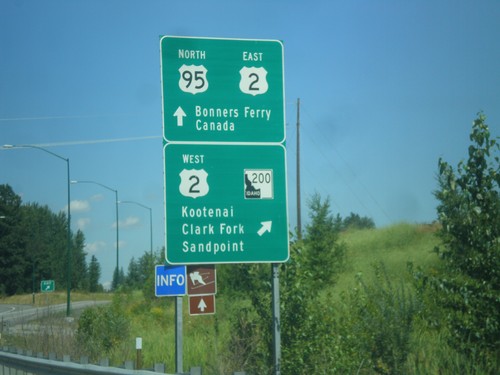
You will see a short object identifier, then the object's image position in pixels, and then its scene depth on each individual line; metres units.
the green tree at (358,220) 134.95
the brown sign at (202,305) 15.84
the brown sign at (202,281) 15.70
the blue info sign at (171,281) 16.47
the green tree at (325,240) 41.88
